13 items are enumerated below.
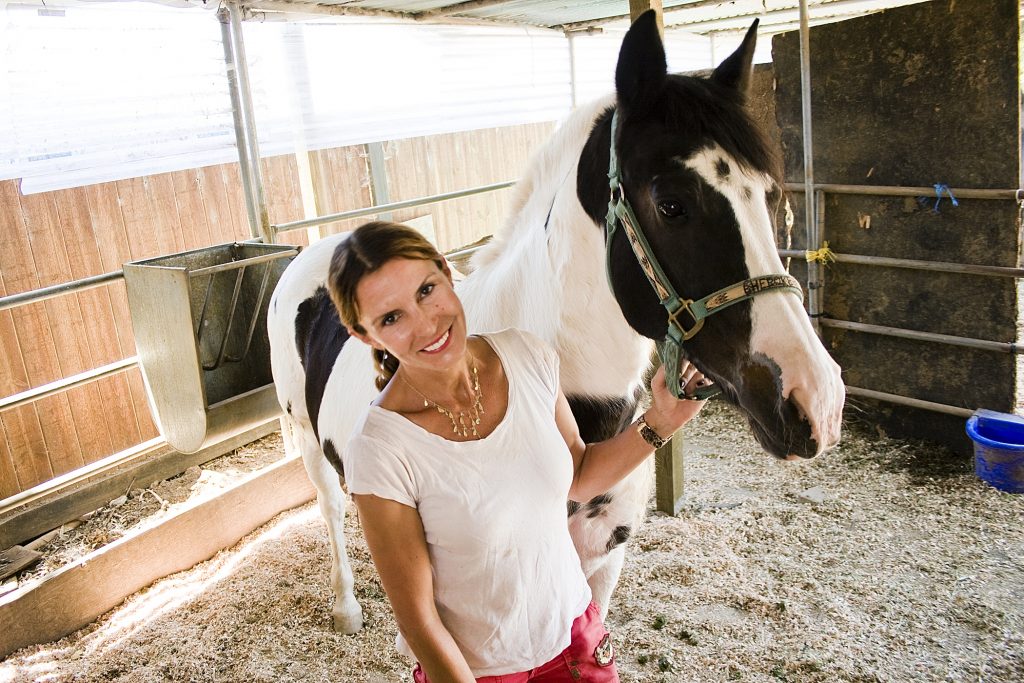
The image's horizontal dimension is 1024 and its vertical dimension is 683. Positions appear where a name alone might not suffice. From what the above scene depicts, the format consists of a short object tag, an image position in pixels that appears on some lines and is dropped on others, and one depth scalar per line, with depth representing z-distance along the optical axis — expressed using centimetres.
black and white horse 102
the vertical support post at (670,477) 298
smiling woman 95
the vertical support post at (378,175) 492
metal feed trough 248
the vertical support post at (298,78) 365
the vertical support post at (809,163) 322
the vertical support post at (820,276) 359
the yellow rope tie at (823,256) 361
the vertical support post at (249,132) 295
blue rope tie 312
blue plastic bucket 288
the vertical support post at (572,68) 522
